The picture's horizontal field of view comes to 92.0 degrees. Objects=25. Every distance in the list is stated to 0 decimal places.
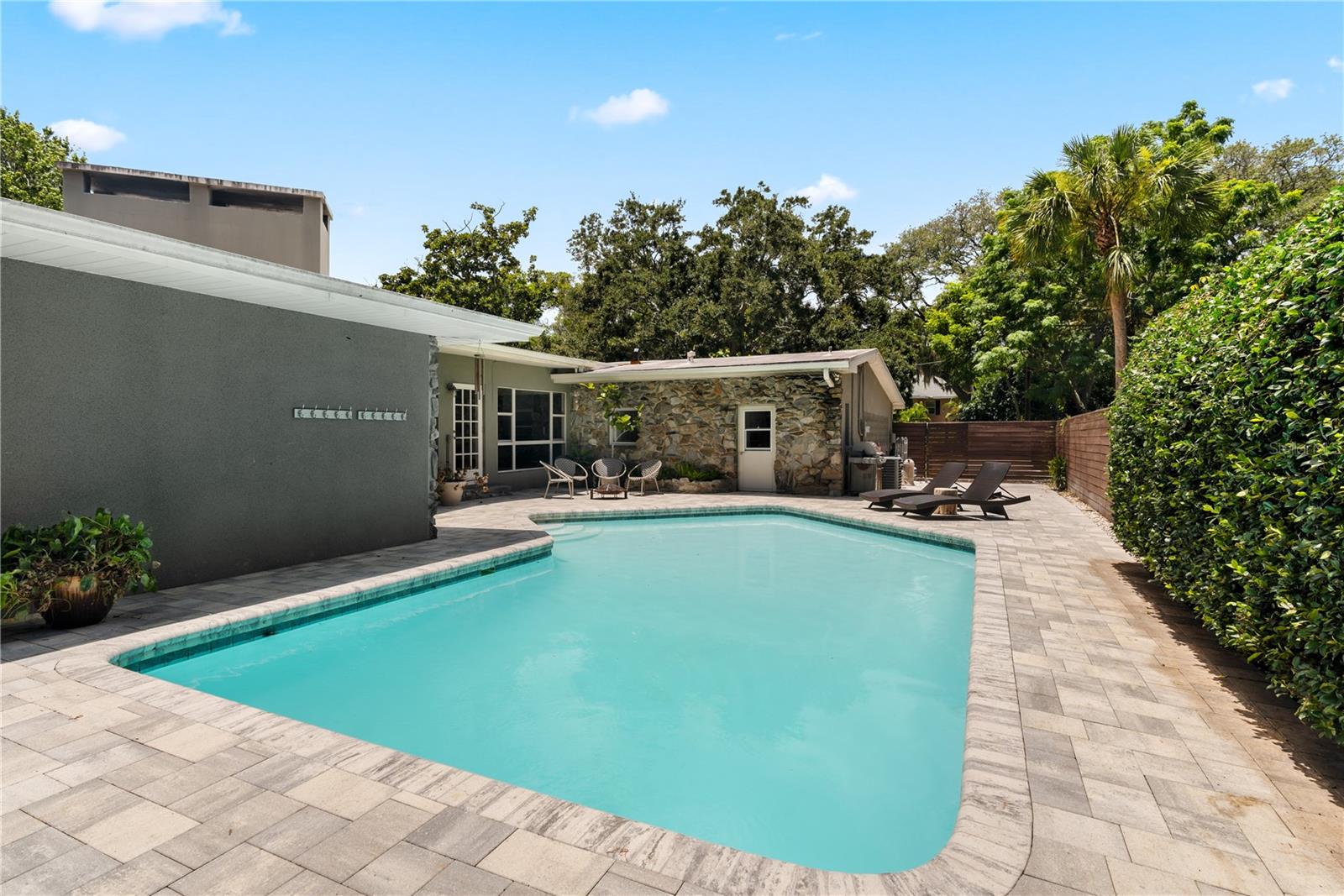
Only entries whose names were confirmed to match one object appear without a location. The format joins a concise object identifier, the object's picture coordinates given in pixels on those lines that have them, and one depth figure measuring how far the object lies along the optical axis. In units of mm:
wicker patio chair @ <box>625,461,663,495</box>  14203
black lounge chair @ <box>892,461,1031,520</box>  10719
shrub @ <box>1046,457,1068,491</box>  16156
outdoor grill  14109
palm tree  13562
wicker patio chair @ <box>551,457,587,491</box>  14547
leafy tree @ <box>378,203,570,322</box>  27906
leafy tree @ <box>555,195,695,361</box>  26516
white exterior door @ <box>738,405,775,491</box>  14453
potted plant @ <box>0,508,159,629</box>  4418
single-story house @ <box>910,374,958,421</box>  31281
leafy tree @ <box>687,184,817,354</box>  25203
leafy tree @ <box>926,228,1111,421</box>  21656
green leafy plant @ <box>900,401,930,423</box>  24380
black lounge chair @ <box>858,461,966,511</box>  11680
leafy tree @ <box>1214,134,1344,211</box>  23609
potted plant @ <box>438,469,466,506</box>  12352
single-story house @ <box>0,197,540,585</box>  4934
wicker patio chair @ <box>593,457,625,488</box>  14334
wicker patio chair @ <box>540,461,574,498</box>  13903
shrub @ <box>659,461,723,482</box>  14727
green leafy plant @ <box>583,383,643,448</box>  15258
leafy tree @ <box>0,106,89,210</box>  26469
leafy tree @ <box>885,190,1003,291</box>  30719
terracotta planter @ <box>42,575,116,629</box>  4598
